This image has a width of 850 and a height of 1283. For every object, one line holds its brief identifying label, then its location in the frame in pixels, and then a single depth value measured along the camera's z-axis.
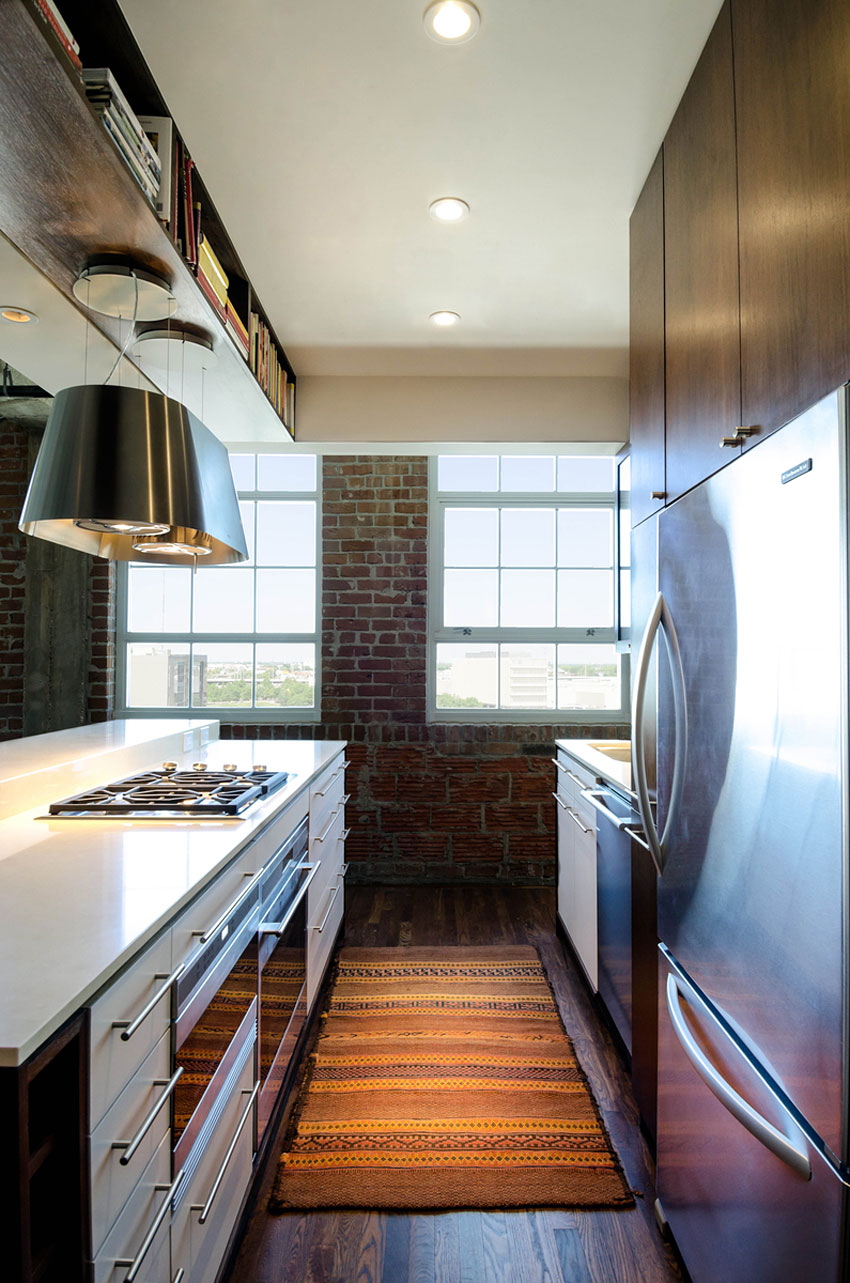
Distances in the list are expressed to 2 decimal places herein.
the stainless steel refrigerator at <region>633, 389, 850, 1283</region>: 1.03
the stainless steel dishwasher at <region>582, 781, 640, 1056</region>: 2.37
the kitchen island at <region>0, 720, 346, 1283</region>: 0.94
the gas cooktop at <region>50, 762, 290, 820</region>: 1.97
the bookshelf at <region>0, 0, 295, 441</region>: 1.32
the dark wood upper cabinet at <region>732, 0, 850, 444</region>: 1.09
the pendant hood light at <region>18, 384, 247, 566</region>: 1.89
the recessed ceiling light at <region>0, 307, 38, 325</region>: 2.17
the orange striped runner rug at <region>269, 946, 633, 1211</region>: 1.97
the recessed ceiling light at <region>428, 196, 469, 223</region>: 2.38
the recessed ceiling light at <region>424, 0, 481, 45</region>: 1.64
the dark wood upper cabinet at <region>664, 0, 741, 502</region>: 1.55
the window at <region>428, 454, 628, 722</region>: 4.80
